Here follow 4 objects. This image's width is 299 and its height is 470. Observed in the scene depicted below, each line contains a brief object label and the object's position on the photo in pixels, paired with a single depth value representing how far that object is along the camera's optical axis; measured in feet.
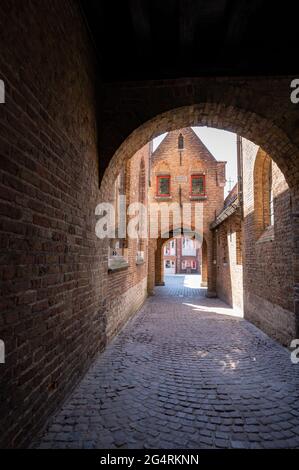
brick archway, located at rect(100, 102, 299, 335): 14.14
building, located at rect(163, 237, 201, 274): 134.31
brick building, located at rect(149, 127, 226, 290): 47.14
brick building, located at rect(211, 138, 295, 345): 16.84
